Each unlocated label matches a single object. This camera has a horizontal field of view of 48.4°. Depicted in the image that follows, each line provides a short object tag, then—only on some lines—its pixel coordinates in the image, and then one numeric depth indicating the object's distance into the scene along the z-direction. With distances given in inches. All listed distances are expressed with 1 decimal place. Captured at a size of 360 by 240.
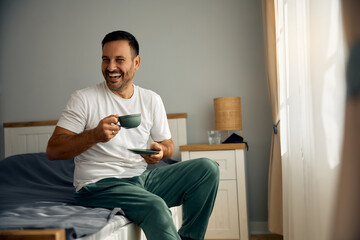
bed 51.5
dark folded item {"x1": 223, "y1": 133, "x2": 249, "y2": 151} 121.5
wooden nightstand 113.0
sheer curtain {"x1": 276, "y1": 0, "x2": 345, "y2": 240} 57.4
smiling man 63.9
